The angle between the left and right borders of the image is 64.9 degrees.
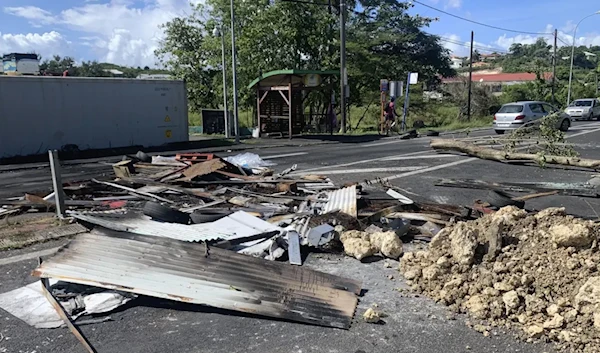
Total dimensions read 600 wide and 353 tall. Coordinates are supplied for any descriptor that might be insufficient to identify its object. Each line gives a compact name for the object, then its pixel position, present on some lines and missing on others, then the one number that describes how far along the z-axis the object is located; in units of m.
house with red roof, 90.64
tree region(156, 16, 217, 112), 38.56
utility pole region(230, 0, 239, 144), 22.57
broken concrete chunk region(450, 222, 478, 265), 4.68
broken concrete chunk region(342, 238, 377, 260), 5.57
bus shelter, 24.09
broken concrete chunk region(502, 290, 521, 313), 3.97
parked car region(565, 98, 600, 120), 34.91
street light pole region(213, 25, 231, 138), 24.58
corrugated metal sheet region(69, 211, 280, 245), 5.71
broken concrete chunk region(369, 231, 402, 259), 5.54
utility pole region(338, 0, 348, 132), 26.09
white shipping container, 17.48
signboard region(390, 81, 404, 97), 26.11
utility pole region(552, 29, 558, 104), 48.10
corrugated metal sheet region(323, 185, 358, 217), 7.05
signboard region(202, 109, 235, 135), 28.00
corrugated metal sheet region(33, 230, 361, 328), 4.21
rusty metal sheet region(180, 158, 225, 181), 9.55
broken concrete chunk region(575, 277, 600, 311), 3.67
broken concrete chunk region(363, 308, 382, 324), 4.08
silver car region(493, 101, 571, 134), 22.97
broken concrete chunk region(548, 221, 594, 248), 4.48
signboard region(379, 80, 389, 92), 26.11
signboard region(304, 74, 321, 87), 23.78
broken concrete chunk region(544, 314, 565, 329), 3.71
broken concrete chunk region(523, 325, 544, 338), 3.70
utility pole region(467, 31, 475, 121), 36.94
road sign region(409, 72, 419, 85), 26.38
